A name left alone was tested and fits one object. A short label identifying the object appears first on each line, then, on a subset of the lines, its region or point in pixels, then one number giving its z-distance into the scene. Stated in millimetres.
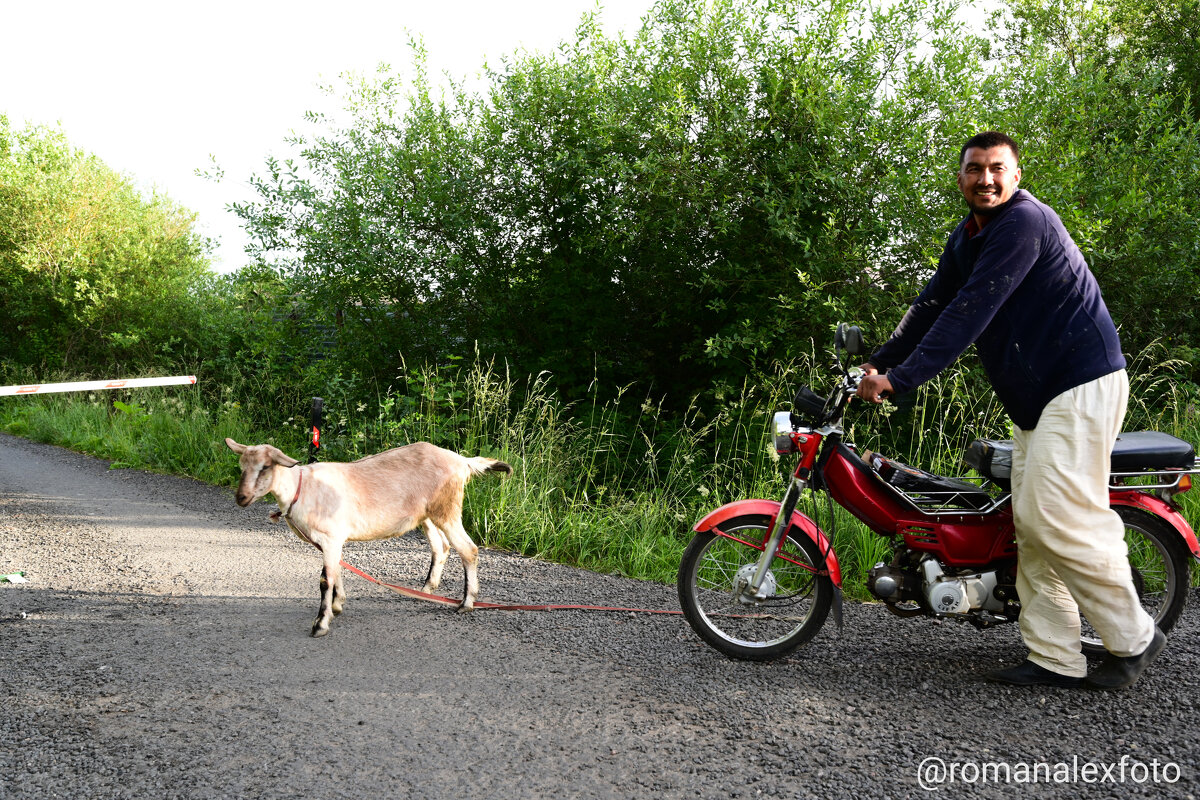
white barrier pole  9094
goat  4562
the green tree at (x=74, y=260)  18703
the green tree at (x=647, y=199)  8969
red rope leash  5121
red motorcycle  4148
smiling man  3775
